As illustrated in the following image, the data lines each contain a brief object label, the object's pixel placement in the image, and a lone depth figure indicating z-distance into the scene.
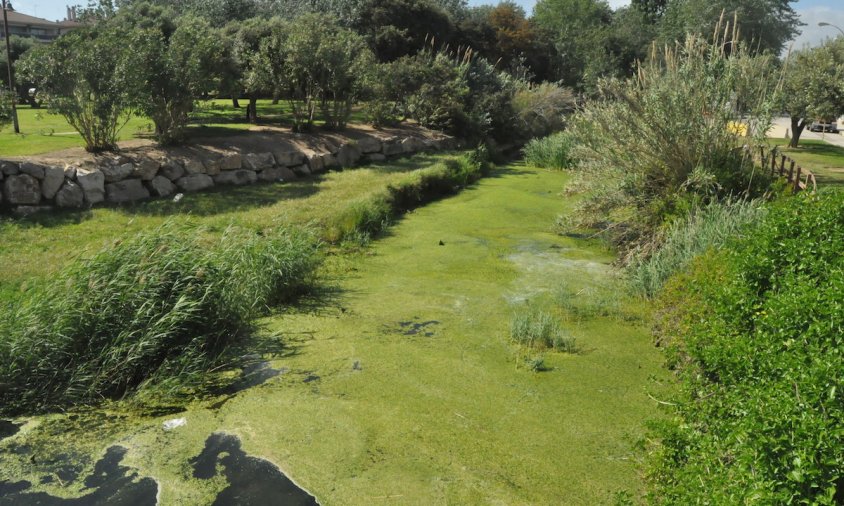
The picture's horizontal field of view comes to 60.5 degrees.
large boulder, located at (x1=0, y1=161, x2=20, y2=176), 10.13
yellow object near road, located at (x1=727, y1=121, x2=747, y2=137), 9.42
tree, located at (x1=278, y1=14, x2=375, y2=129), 16.45
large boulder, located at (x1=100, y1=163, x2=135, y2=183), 11.11
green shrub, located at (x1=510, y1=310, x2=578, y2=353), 6.86
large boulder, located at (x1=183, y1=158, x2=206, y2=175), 12.34
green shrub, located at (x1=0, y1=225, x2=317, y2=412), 5.49
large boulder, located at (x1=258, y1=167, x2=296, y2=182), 13.79
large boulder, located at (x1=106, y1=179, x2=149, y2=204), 11.03
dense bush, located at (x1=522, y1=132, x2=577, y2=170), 19.34
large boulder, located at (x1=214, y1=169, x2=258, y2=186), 12.95
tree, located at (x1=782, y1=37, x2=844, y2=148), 22.09
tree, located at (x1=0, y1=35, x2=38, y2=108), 23.00
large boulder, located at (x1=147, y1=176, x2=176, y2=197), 11.70
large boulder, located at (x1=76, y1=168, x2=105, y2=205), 10.71
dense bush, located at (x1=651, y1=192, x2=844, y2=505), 3.02
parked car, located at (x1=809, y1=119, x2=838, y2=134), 38.28
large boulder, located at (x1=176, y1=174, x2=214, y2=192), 12.15
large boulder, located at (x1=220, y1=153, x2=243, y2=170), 13.03
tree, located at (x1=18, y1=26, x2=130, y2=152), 11.81
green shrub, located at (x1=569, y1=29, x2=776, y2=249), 9.22
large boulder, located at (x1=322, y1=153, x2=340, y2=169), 15.48
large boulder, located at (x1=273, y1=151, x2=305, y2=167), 14.32
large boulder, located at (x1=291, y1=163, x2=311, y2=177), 14.61
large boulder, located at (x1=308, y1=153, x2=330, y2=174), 14.95
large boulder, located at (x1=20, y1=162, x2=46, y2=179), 10.23
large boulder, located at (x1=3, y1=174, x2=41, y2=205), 10.09
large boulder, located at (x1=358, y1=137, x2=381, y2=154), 16.98
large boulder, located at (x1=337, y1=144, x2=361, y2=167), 16.05
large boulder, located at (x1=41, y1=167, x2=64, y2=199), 10.41
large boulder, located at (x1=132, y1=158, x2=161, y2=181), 11.55
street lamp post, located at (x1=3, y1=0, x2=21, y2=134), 11.62
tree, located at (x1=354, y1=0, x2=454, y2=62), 25.17
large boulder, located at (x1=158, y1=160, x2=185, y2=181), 12.02
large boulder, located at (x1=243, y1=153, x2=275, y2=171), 13.55
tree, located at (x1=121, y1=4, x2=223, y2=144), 12.67
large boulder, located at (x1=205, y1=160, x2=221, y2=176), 12.69
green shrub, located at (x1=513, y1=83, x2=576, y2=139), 23.97
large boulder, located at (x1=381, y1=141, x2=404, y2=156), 17.64
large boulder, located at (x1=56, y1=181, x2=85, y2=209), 10.45
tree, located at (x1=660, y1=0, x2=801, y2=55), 34.97
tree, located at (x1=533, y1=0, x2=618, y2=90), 32.62
